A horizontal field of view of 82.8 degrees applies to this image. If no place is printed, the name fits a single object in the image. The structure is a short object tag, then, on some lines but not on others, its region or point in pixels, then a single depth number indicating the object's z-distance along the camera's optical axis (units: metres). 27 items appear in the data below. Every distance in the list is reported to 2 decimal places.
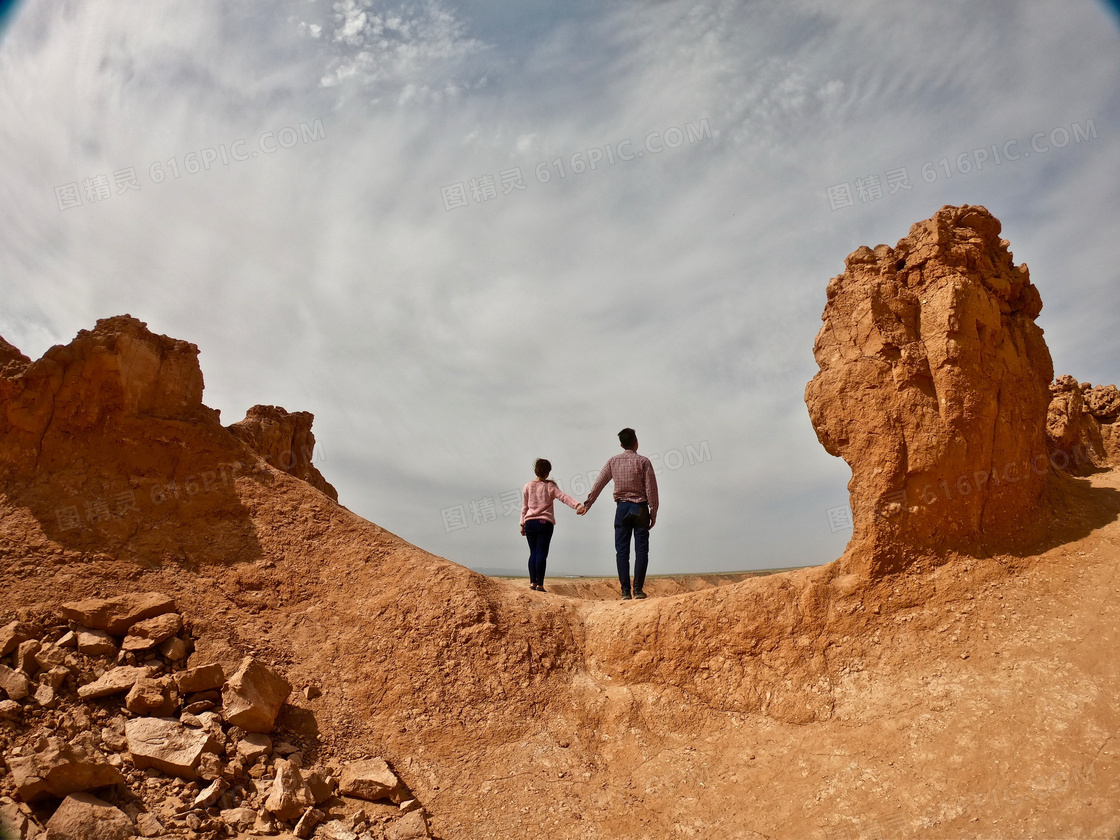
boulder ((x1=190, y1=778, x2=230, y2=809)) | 4.02
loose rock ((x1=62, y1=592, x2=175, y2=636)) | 5.07
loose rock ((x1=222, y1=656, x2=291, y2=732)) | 4.71
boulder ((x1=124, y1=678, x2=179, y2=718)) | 4.52
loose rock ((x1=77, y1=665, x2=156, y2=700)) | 4.54
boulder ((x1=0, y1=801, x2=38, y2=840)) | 3.33
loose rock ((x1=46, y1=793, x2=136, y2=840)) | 3.38
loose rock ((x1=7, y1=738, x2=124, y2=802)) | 3.54
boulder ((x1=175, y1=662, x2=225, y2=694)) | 4.82
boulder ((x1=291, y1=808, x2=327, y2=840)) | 4.08
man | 7.33
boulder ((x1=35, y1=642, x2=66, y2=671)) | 4.58
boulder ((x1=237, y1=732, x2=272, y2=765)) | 4.55
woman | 8.03
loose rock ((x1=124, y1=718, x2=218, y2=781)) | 4.18
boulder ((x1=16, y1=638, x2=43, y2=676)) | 4.52
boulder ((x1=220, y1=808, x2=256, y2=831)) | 4.00
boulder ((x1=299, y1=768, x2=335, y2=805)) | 4.41
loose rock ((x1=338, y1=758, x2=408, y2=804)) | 4.62
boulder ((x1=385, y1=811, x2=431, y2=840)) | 4.34
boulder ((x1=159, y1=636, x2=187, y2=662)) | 5.10
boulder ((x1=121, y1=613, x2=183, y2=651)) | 5.04
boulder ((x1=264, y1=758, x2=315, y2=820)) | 4.18
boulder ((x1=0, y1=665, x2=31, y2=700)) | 4.29
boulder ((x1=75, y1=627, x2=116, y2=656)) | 4.88
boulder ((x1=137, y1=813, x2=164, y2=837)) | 3.67
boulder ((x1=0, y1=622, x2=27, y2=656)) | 4.60
